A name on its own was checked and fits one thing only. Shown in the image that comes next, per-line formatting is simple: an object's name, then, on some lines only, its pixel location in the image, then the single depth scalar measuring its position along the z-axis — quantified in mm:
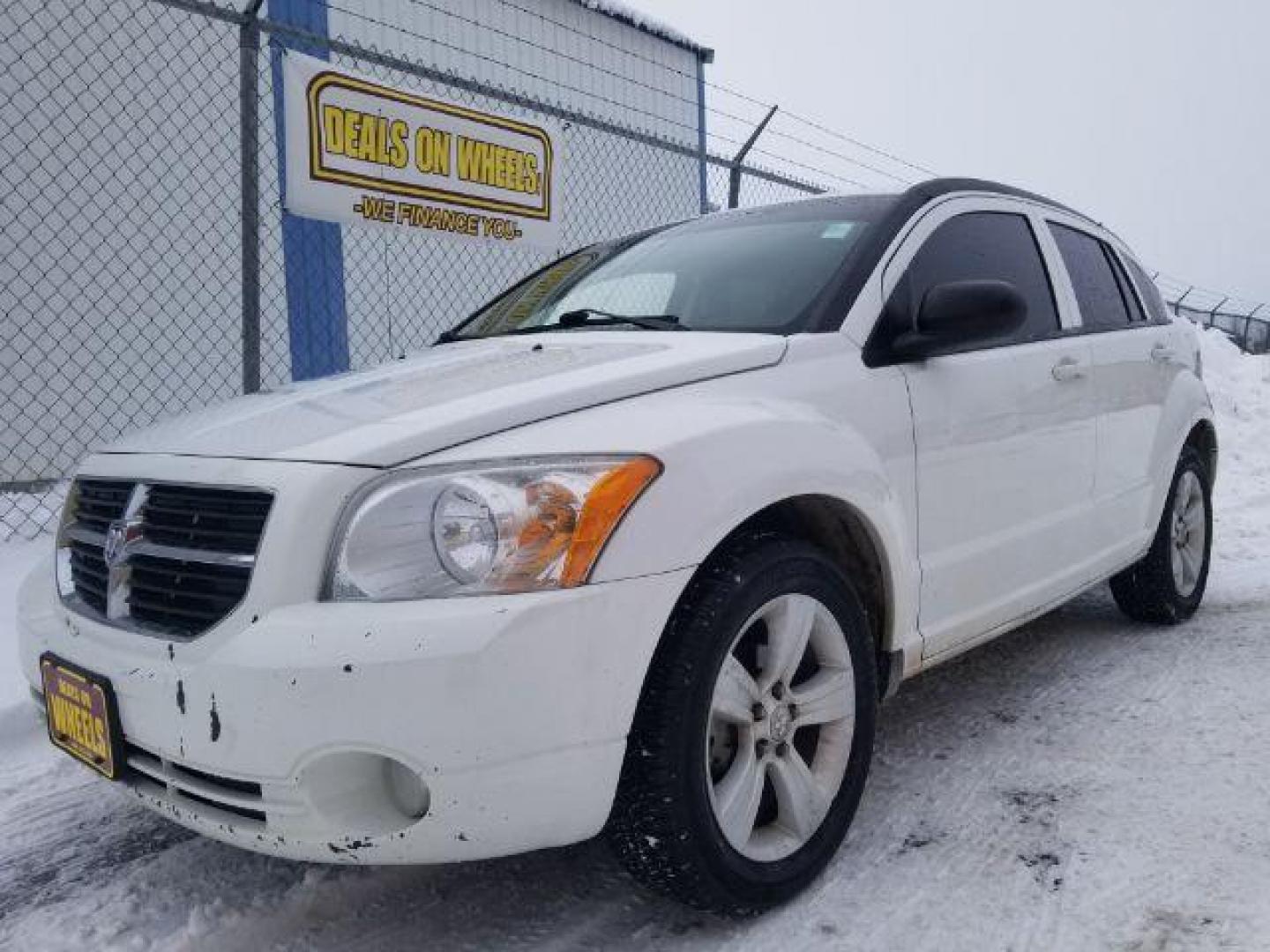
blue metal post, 6258
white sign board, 4395
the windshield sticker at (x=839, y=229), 2637
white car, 1573
